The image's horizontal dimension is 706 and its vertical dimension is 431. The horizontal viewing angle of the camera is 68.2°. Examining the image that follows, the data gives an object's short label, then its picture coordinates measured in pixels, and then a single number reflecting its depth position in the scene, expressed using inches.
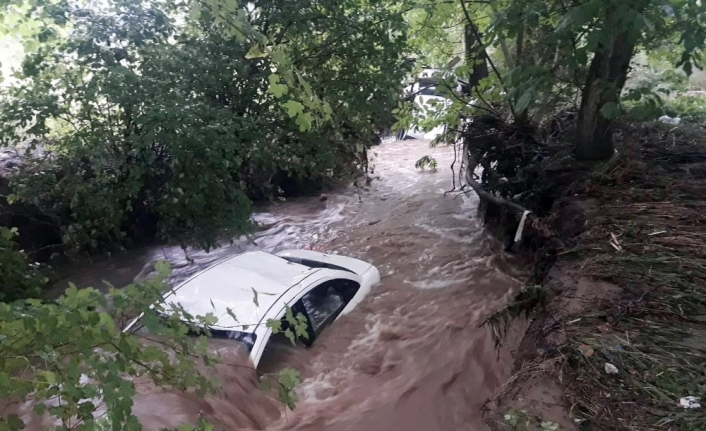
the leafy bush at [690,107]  371.9
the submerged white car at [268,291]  173.6
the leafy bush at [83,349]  74.6
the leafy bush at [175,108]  247.1
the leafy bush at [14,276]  229.6
